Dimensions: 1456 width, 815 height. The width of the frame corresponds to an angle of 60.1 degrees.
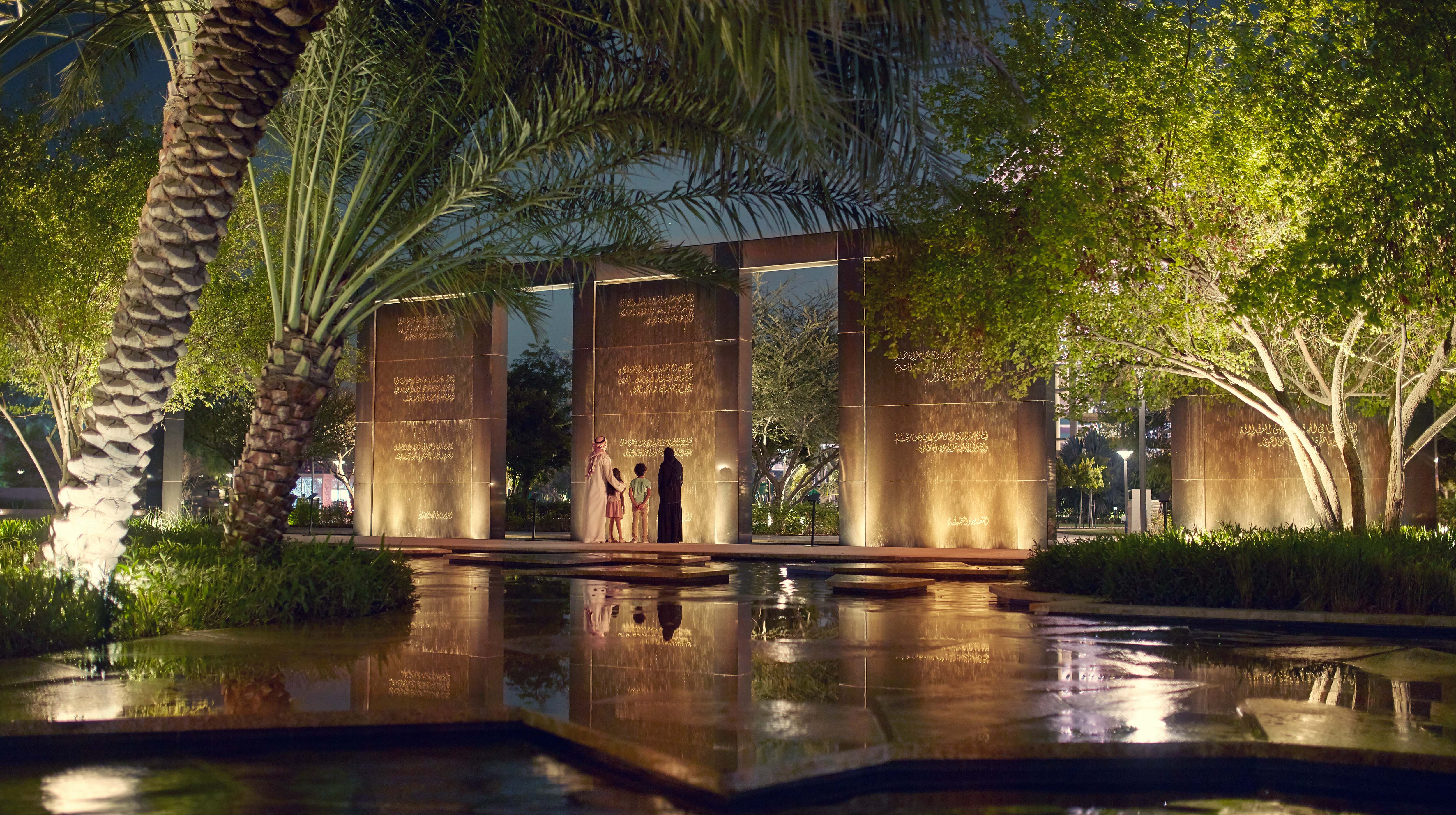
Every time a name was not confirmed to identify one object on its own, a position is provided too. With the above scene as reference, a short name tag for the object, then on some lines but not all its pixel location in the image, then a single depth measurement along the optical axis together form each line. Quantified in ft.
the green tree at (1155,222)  44.73
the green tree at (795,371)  123.75
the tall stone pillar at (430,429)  90.27
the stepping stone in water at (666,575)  48.26
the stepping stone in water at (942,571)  51.42
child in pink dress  81.92
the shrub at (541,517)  124.77
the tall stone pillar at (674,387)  82.48
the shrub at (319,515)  118.83
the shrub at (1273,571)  35.68
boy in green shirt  80.84
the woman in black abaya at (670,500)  79.51
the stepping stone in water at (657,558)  61.87
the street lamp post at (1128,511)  108.37
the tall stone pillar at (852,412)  79.20
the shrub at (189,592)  27.17
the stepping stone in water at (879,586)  43.57
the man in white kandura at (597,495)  82.07
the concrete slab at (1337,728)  18.01
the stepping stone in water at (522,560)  58.03
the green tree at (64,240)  66.23
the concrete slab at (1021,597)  39.65
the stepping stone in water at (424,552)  67.15
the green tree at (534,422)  138.82
